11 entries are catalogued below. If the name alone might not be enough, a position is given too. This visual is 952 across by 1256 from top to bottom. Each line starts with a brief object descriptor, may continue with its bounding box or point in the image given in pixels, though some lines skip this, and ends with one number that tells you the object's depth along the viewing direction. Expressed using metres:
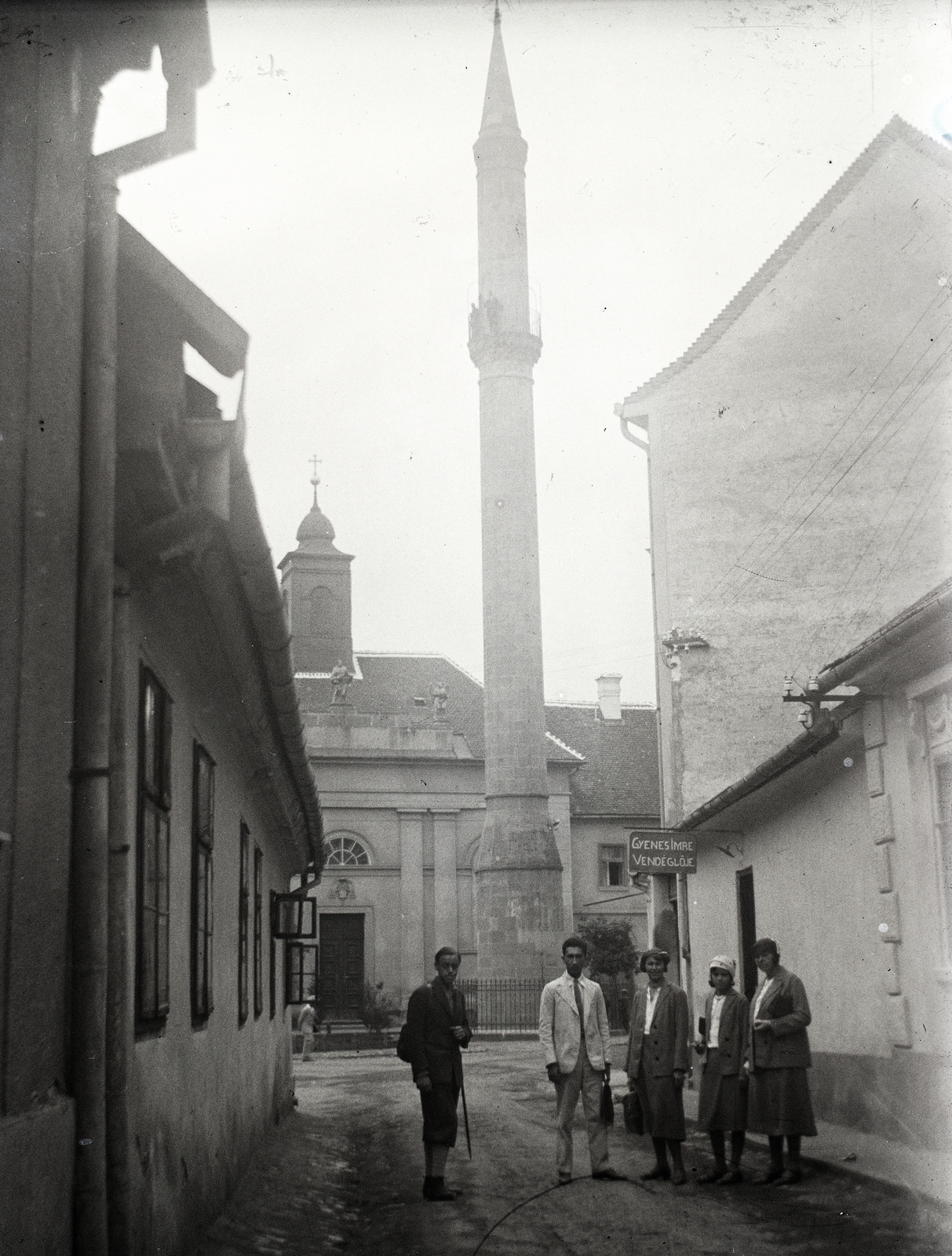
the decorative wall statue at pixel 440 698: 50.56
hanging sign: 18.89
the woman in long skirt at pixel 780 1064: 10.49
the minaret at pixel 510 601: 42.09
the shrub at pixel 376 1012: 40.78
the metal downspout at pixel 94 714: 5.61
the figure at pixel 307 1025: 33.78
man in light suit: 11.35
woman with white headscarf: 10.81
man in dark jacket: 10.57
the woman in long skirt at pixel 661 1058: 10.88
